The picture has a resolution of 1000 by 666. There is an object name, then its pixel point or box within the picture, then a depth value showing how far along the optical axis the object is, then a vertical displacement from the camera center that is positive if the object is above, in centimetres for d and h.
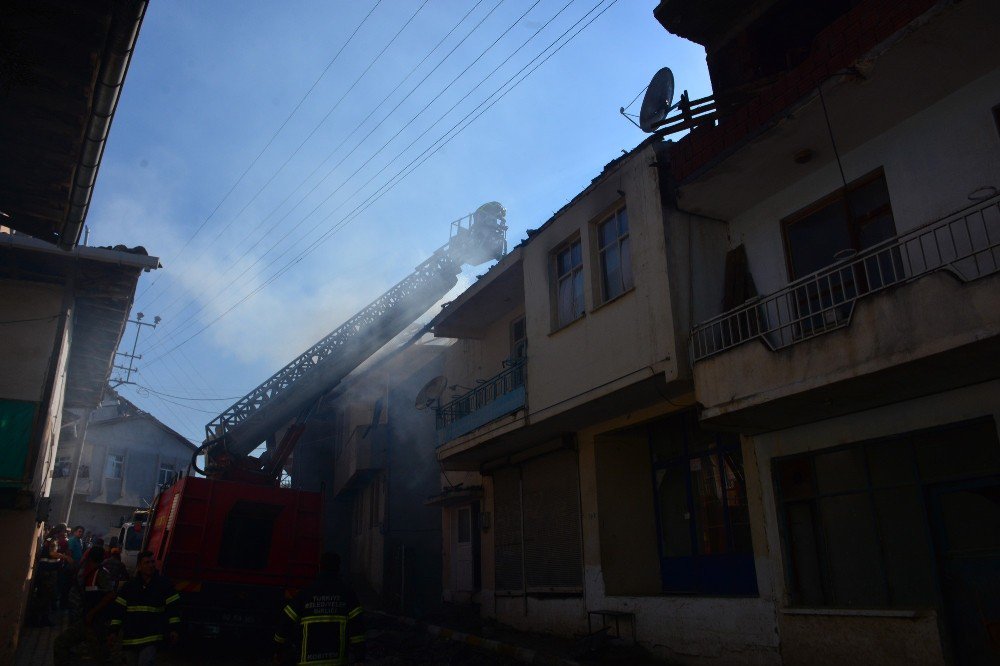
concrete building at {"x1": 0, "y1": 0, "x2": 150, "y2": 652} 497 +340
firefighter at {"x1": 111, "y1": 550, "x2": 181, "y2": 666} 756 -51
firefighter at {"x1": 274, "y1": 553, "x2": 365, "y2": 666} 627 -58
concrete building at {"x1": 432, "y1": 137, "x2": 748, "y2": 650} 1019 +212
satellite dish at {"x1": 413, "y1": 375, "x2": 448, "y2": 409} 2130 +488
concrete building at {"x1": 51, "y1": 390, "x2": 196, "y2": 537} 3766 +552
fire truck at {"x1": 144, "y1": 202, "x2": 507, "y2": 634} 1187 +41
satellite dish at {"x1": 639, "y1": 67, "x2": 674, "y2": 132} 1021 +624
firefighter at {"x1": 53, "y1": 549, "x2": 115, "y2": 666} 846 -61
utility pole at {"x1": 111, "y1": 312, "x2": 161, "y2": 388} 3331 +936
